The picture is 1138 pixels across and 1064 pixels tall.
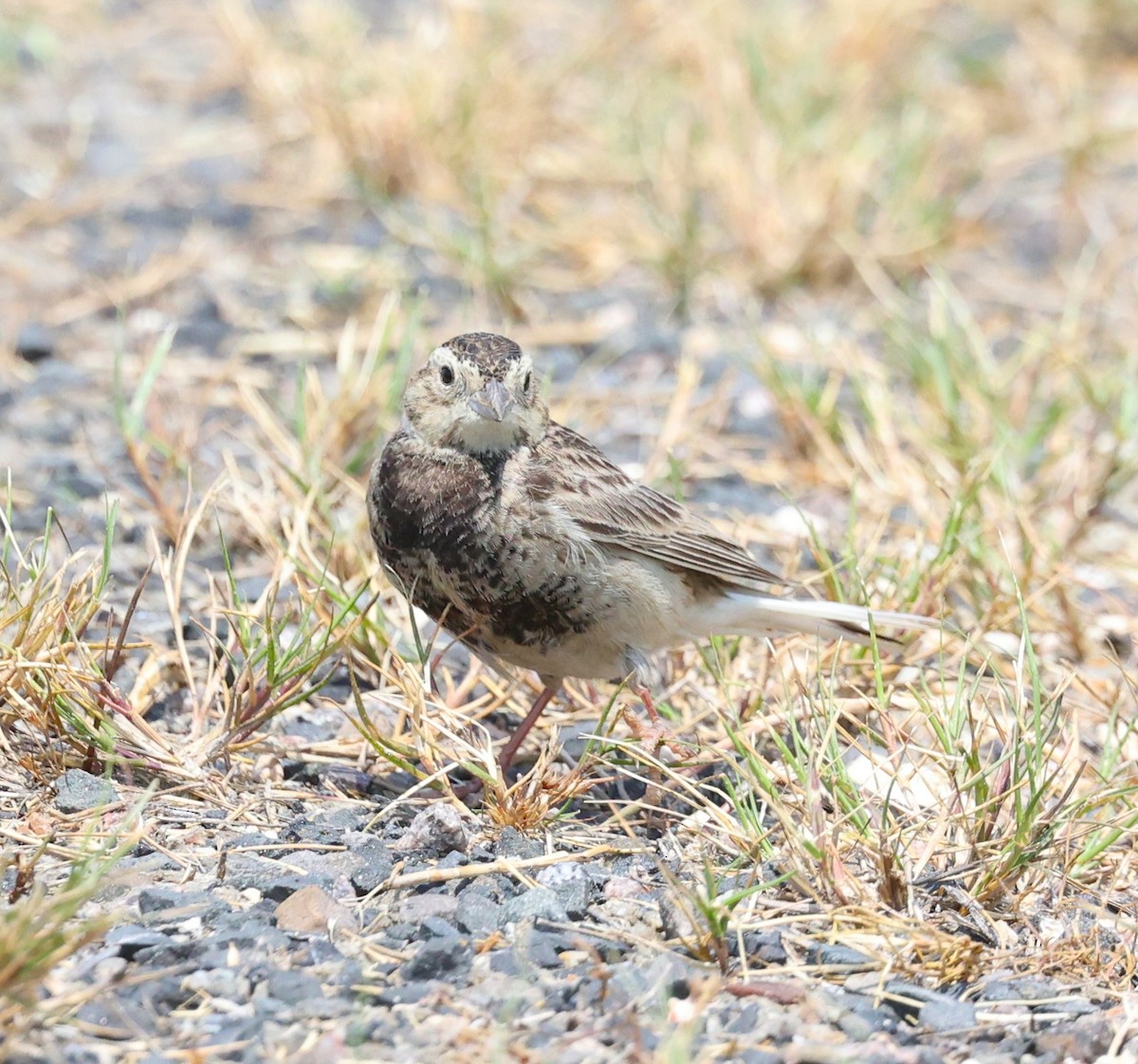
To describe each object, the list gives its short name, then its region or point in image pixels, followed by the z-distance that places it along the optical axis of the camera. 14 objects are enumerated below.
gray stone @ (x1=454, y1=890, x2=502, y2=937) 7.63
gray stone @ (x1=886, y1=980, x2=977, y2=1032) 7.26
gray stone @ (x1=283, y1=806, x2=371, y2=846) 8.43
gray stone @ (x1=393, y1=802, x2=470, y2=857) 8.29
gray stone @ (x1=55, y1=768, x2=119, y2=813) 8.29
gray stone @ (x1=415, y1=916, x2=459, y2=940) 7.50
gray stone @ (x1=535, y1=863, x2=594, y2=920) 7.91
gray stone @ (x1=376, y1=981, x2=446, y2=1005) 6.94
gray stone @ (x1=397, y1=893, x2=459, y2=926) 7.69
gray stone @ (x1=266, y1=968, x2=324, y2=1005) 6.89
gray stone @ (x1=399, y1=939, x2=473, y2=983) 7.20
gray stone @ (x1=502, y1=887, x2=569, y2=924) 7.79
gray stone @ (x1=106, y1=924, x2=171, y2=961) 7.10
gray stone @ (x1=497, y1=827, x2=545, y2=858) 8.45
